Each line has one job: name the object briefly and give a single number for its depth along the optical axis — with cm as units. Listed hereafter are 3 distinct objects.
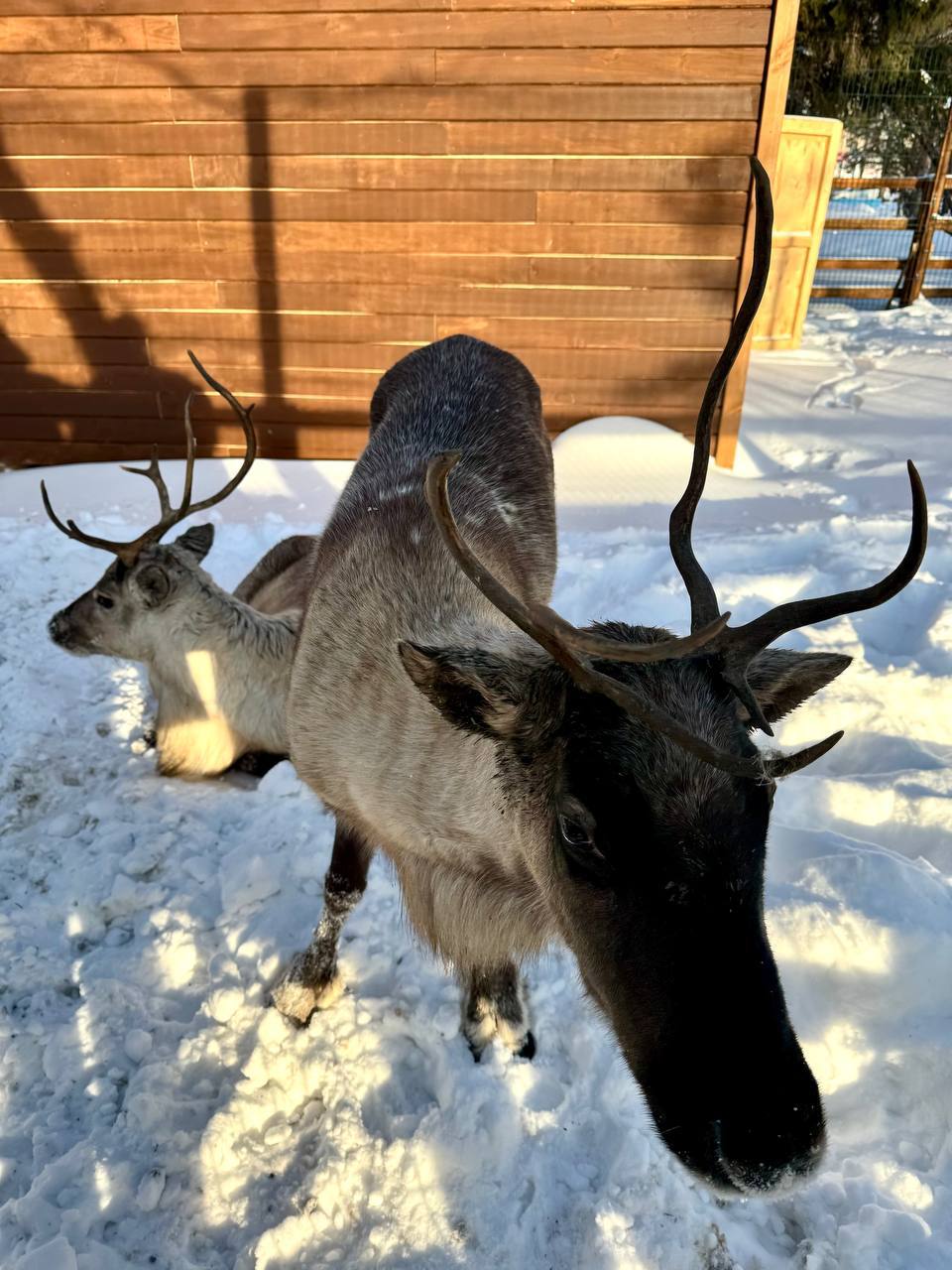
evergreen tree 1135
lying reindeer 329
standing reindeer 114
